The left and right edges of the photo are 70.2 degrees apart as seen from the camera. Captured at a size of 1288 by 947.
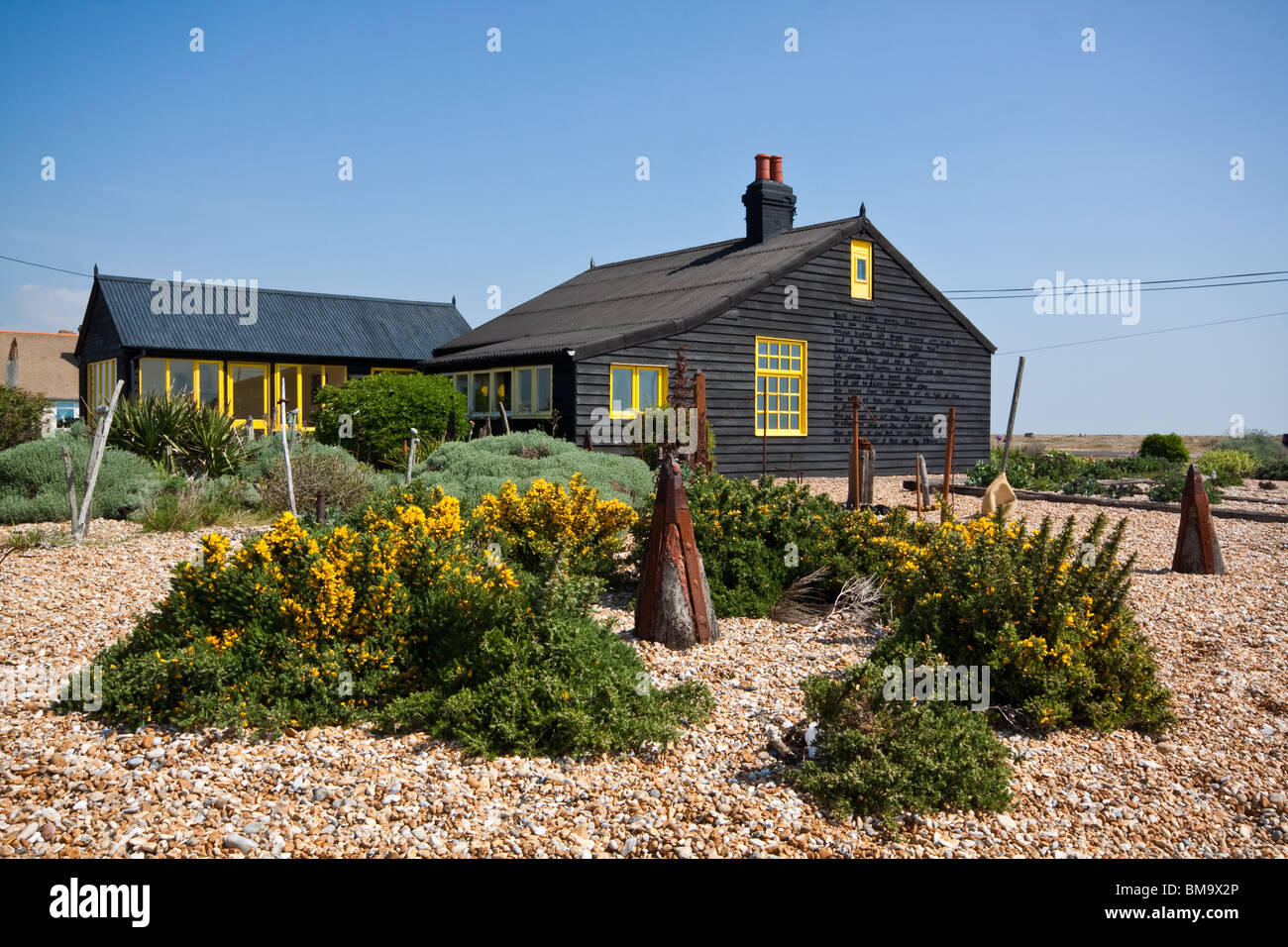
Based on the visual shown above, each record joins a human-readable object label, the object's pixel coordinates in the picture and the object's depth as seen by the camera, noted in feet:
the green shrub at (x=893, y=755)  12.24
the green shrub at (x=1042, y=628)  15.26
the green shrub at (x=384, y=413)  53.88
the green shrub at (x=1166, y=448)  82.38
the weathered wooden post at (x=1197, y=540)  27.48
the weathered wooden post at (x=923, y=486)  40.65
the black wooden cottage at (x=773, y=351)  55.98
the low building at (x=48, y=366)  135.33
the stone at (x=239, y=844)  11.07
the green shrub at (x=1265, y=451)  71.97
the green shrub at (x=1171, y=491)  45.39
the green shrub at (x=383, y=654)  13.96
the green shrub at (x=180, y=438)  42.04
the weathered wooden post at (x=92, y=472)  29.68
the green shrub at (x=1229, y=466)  62.39
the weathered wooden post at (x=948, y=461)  39.06
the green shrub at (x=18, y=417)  56.49
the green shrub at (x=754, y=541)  22.36
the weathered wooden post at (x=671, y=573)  18.94
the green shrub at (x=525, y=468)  32.32
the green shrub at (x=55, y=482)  35.27
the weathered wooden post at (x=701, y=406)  45.10
